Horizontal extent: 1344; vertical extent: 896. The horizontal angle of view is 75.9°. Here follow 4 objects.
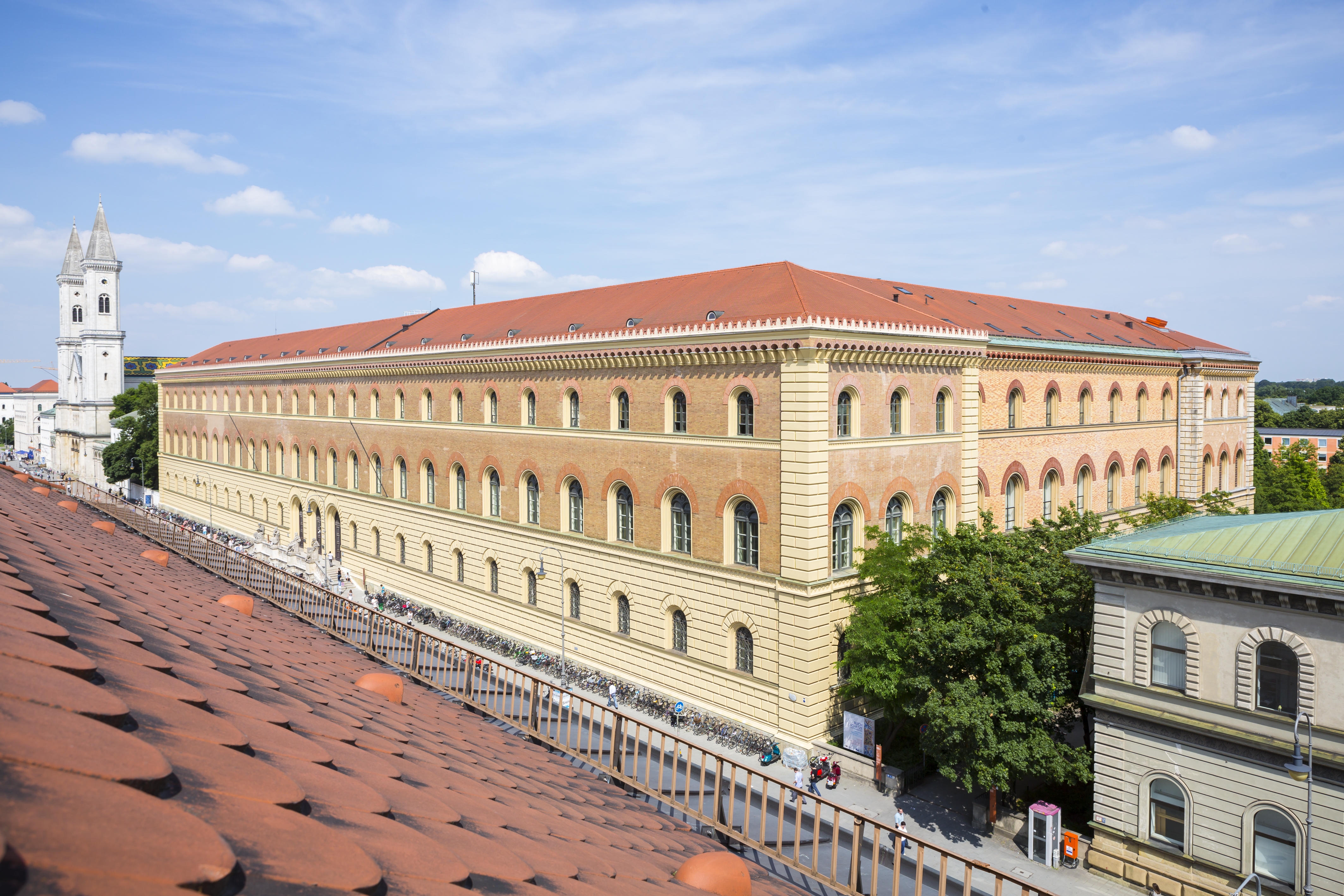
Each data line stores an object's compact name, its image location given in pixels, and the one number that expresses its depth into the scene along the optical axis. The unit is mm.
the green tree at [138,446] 95062
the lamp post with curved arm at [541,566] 41188
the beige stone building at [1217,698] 19828
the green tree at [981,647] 25203
